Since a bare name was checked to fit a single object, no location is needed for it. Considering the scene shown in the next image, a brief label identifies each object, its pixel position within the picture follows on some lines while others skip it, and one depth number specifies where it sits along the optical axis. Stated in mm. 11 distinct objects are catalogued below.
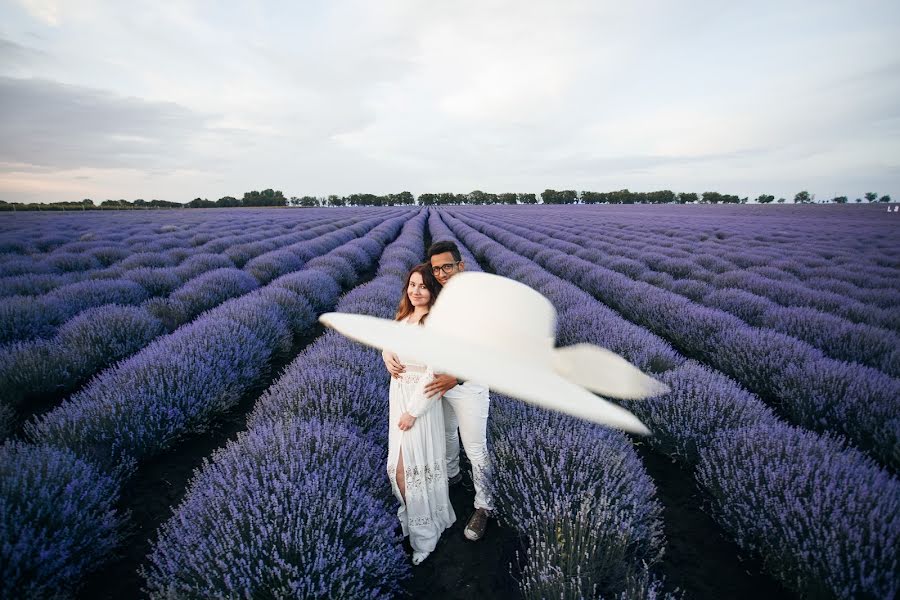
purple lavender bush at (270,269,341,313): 5629
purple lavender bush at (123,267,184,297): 6105
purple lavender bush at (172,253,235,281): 7074
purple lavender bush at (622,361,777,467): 2385
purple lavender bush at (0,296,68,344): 3871
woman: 1766
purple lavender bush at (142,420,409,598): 1337
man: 1854
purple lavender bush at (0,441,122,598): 1376
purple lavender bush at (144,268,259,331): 4762
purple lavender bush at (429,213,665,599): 1485
